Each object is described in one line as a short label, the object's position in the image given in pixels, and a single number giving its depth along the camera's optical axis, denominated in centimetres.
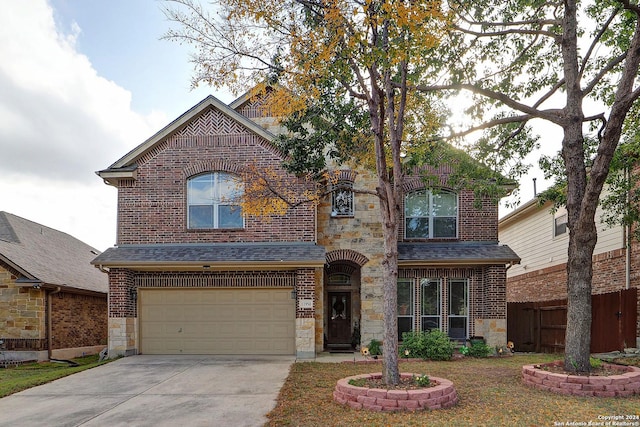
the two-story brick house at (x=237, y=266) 1429
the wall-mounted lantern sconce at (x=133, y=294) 1469
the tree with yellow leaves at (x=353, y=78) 832
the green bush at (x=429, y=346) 1336
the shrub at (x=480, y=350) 1417
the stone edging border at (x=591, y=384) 811
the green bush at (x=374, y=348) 1399
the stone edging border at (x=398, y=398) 753
